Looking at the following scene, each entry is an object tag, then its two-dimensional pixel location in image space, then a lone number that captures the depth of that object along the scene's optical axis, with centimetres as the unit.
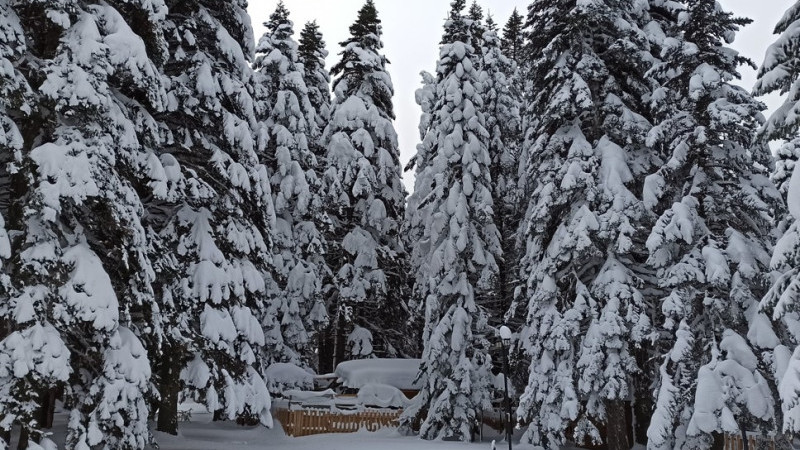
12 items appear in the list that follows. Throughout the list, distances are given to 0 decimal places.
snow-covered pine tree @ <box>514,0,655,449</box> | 1606
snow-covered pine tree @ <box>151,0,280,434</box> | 1352
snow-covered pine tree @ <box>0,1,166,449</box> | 948
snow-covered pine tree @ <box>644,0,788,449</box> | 1298
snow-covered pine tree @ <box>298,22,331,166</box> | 3209
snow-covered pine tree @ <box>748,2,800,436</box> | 949
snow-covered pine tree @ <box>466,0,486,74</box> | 2539
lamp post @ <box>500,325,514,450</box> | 1558
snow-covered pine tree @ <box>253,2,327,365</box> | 2620
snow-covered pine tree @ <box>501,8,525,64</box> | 3391
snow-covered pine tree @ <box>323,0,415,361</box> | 2864
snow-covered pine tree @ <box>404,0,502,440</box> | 2075
